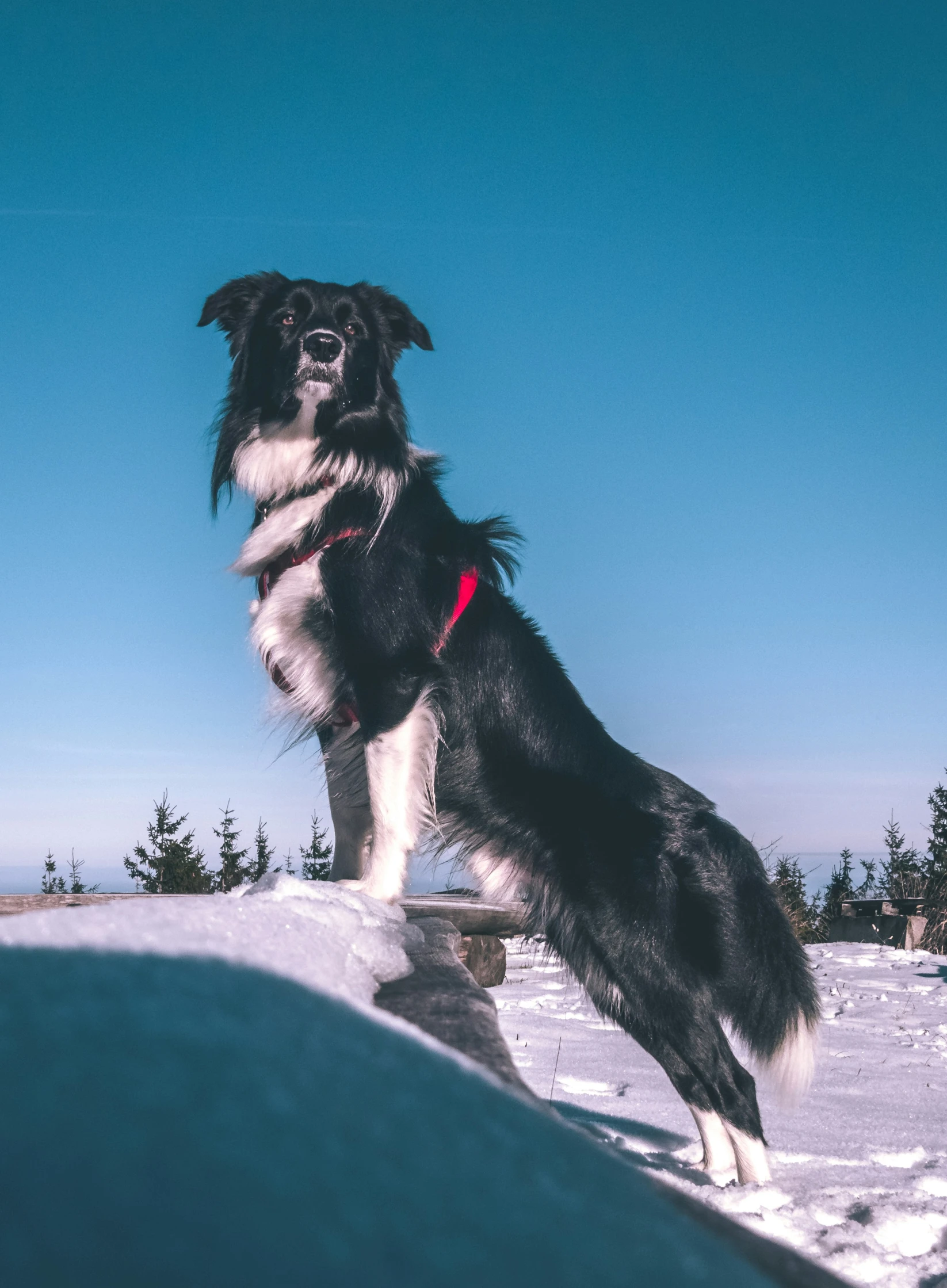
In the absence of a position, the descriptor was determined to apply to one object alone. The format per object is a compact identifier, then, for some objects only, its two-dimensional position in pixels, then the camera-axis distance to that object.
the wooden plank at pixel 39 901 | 3.56
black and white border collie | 2.74
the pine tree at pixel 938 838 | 10.98
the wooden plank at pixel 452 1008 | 1.18
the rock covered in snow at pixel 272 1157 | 0.50
